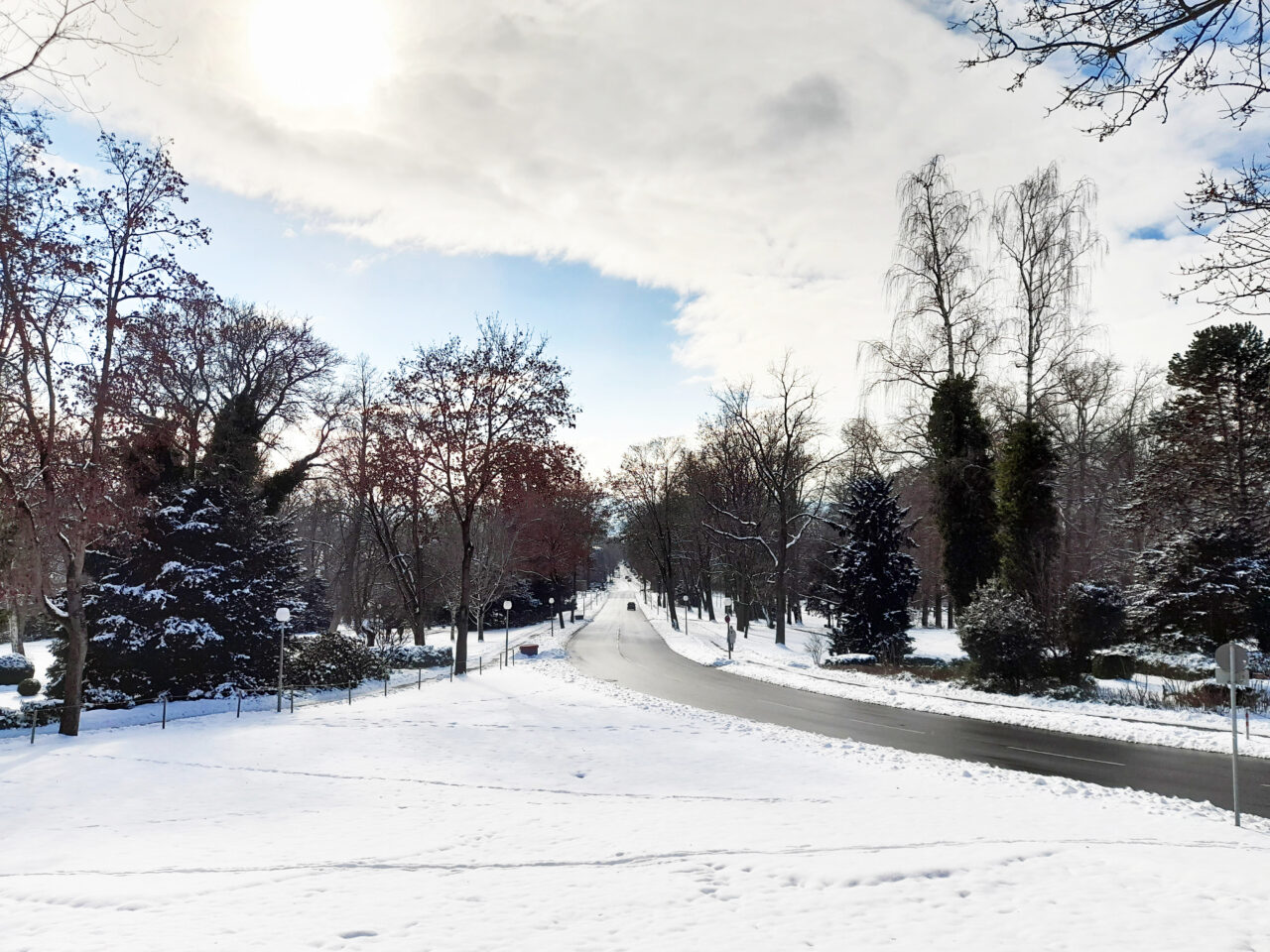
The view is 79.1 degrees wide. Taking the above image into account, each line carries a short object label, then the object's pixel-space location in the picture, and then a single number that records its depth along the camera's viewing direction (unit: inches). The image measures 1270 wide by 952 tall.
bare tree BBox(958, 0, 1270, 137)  204.4
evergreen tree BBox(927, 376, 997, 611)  1199.6
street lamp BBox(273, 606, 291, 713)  828.6
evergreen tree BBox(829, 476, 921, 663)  1321.4
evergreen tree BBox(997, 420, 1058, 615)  1076.5
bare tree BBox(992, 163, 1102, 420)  1189.1
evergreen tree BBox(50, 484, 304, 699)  880.3
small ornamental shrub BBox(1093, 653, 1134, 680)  962.7
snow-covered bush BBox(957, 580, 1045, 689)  941.2
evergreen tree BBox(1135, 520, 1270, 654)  822.5
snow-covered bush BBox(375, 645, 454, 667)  1322.6
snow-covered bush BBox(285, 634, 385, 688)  1019.9
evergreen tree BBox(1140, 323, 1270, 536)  933.2
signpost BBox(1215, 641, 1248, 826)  438.9
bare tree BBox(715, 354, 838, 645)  1652.3
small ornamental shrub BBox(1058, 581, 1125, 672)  970.1
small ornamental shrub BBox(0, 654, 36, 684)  1239.5
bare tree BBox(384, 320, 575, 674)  1214.9
